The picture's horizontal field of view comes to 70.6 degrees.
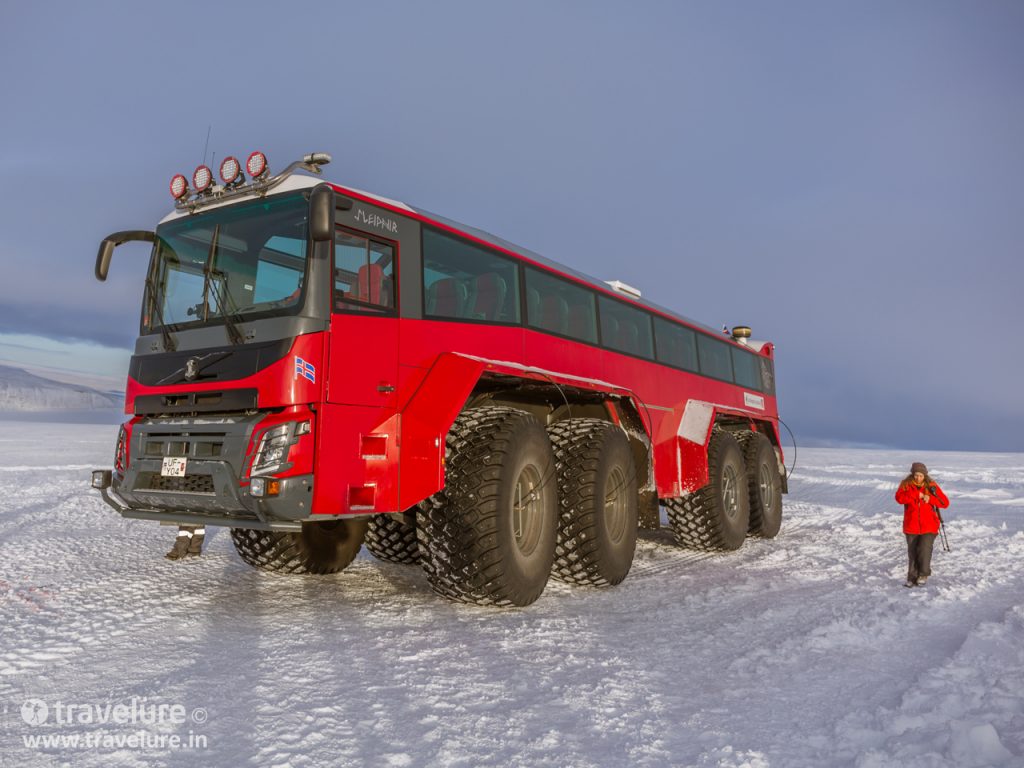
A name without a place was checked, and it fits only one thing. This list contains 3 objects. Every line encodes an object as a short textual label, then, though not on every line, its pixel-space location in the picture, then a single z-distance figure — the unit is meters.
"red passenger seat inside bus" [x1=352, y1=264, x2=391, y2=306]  4.86
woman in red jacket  6.43
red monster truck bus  4.54
